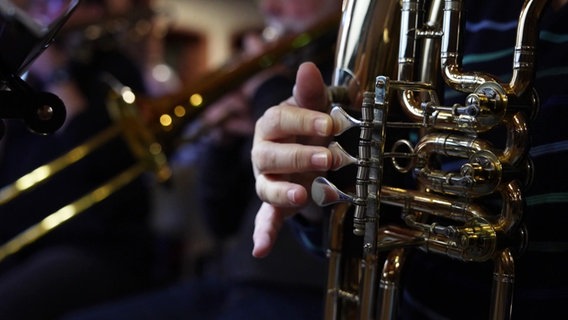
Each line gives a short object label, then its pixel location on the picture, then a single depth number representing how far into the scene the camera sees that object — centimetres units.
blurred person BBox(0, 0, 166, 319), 193
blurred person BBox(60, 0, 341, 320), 150
